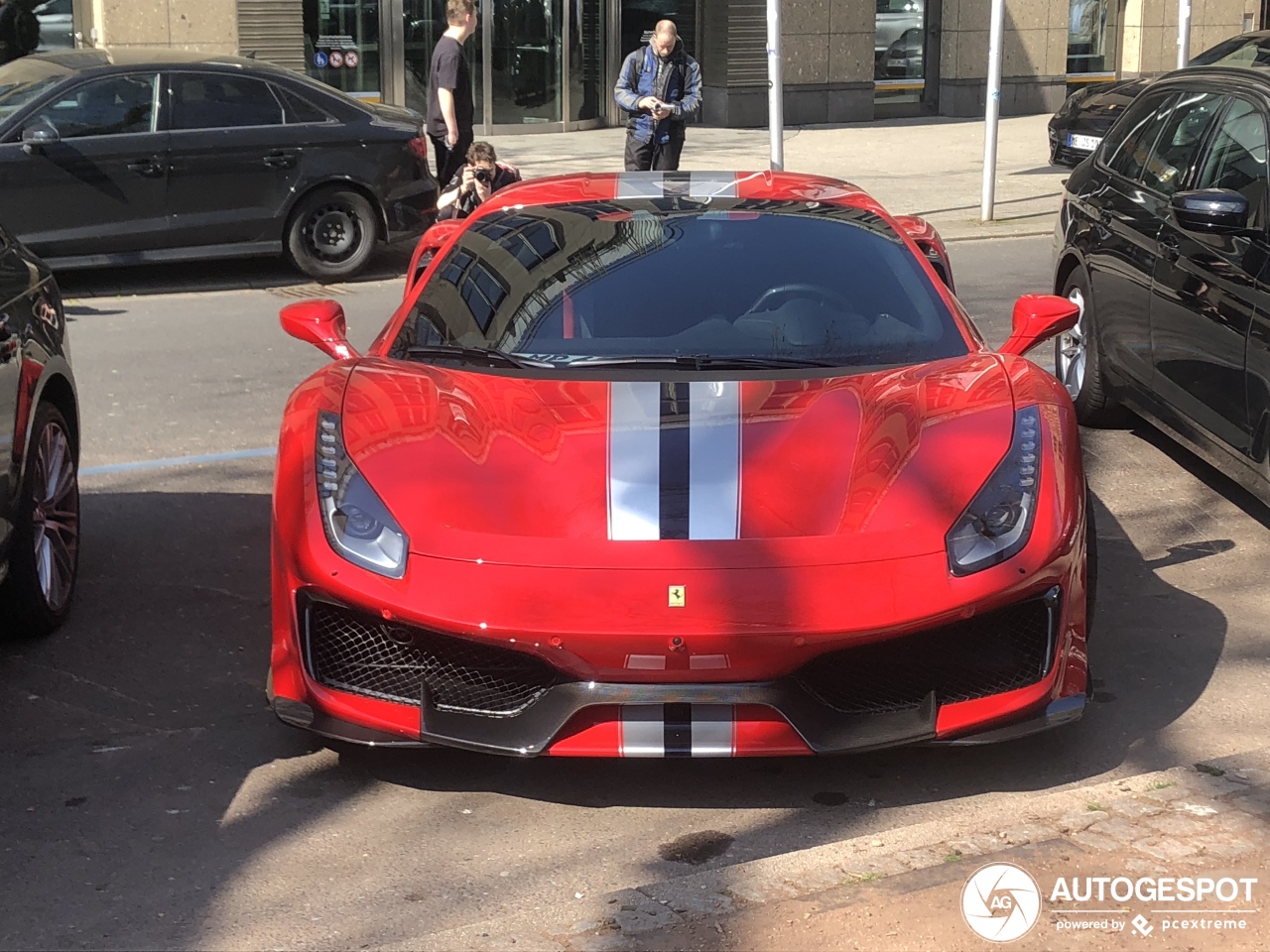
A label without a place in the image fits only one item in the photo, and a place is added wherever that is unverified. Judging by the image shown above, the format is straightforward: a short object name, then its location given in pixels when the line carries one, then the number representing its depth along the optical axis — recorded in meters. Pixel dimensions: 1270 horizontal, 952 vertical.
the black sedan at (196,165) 11.33
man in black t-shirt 12.98
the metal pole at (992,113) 14.22
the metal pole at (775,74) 13.84
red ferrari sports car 3.90
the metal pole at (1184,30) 17.58
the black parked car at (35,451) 5.05
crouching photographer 10.15
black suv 5.97
